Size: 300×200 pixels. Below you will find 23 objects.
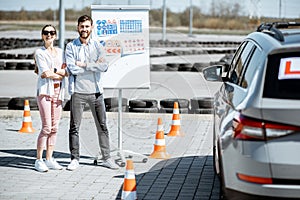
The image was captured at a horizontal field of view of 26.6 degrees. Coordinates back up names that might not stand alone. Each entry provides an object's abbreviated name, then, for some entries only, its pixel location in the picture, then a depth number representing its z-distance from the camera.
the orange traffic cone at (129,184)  6.00
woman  8.27
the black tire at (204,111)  13.41
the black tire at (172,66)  25.94
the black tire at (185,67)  26.02
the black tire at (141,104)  13.44
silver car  4.75
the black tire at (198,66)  25.47
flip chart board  8.98
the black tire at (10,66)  25.99
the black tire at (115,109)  13.45
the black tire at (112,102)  13.51
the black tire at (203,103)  13.53
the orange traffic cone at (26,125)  11.41
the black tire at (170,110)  13.40
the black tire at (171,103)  13.45
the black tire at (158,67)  25.64
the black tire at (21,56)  30.70
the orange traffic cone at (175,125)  11.13
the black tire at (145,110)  13.27
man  8.34
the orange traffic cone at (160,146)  9.27
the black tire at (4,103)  13.84
